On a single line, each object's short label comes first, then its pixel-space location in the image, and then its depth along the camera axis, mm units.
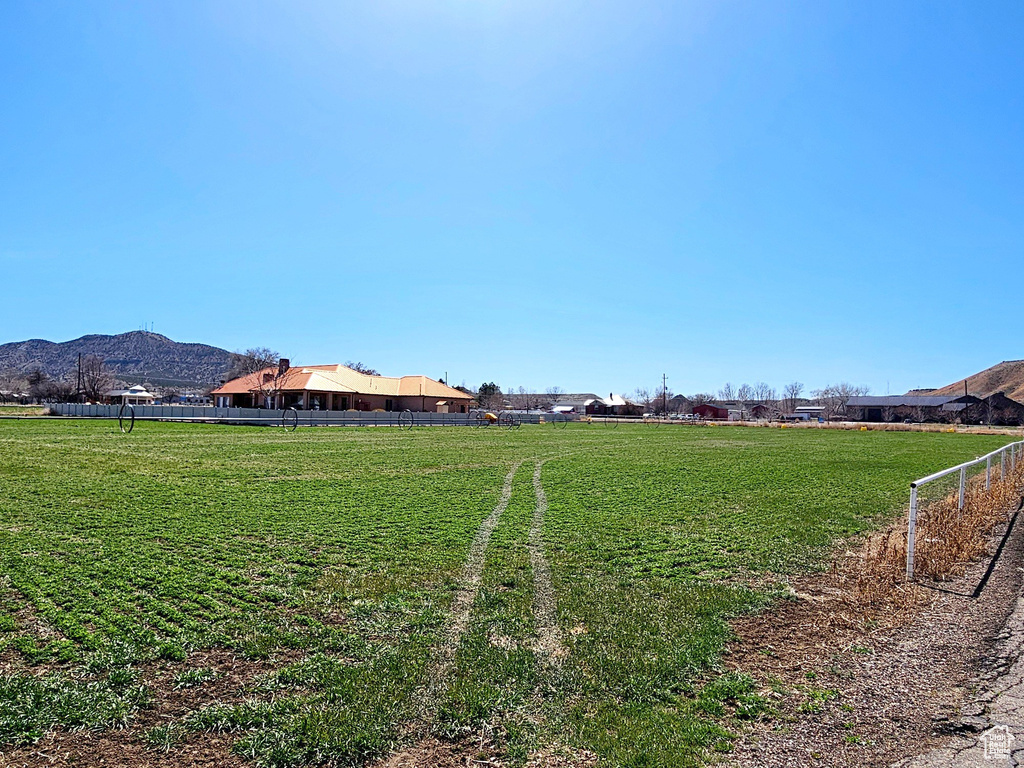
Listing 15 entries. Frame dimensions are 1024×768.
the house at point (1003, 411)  92375
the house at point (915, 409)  96312
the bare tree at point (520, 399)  168812
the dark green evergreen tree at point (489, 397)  112750
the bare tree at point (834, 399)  143200
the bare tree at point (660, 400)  138375
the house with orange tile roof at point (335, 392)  64500
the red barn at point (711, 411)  115725
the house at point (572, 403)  129000
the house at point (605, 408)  126688
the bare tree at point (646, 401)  149575
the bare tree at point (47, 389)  89062
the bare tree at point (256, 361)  88625
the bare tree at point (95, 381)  84750
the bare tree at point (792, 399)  159225
